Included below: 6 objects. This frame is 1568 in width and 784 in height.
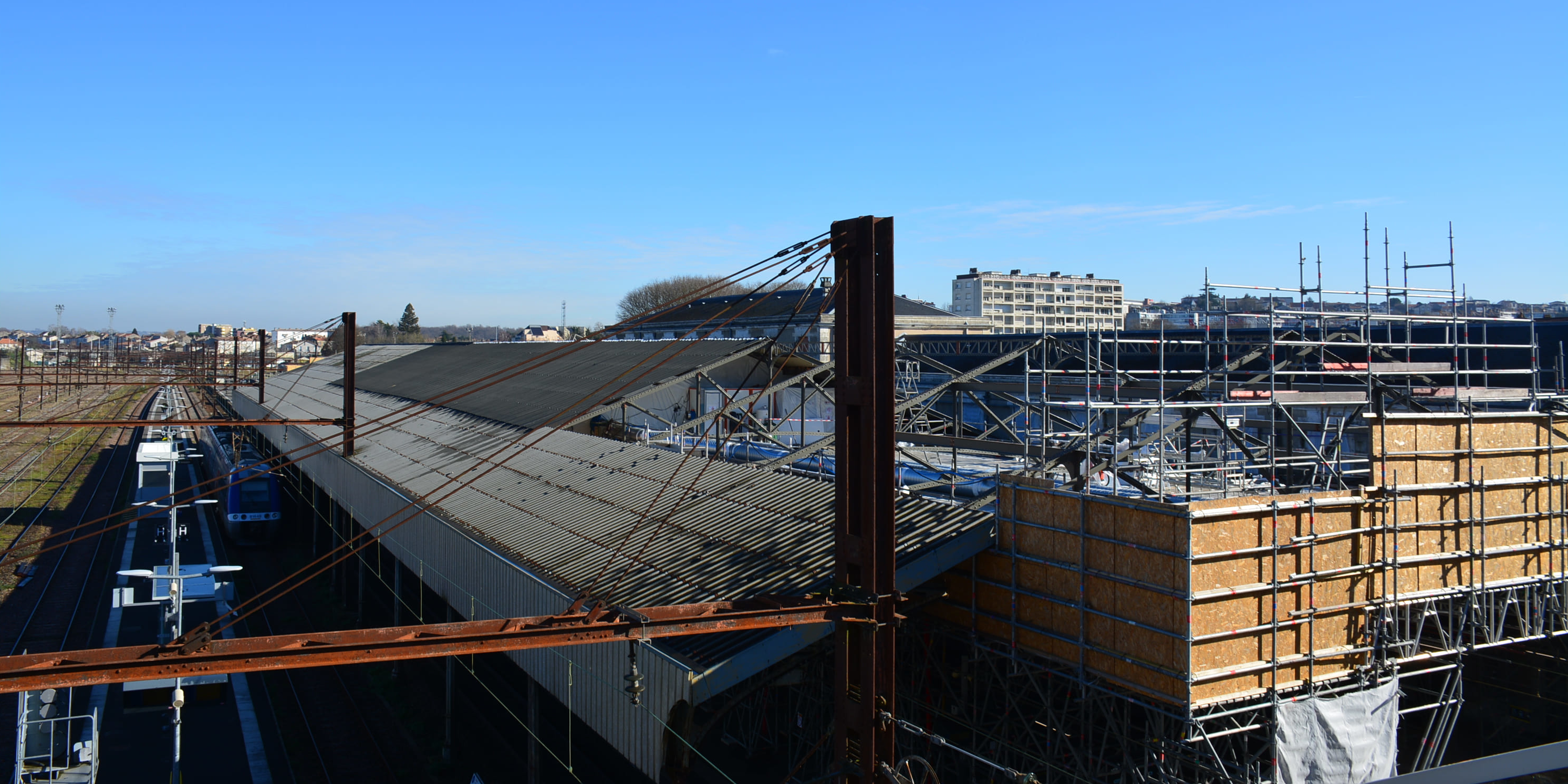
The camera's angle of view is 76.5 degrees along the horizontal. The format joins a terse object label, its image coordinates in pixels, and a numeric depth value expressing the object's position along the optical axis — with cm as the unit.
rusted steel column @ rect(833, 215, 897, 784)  886
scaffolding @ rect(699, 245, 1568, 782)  1003
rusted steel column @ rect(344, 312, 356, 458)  2566
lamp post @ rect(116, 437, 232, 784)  1491
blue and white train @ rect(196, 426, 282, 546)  3203
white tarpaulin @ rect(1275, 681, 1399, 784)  1045
